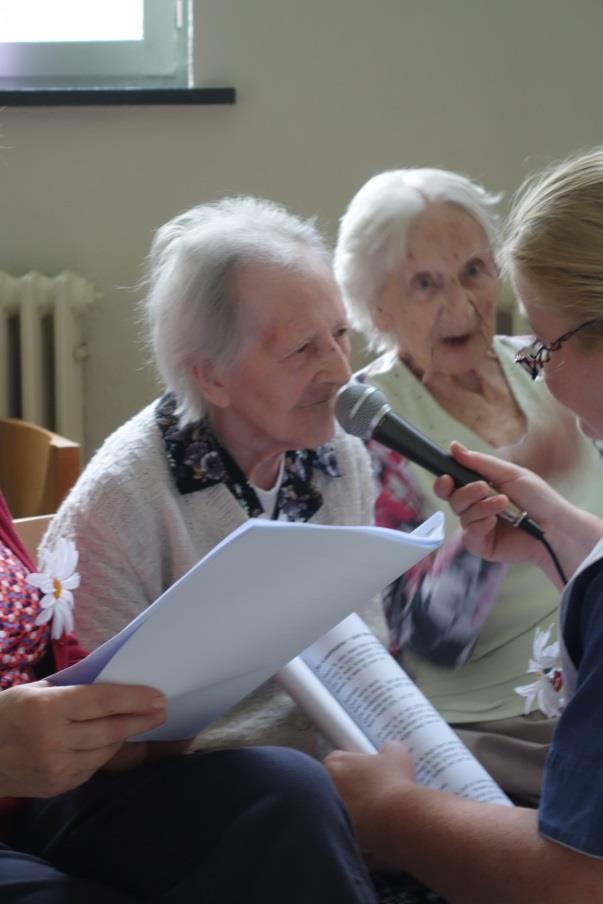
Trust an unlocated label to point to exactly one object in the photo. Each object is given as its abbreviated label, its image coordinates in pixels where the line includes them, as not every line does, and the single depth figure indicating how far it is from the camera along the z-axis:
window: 3.46
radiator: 3.39
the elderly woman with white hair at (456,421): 2.74
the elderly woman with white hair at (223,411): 2.55
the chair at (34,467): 2.89
